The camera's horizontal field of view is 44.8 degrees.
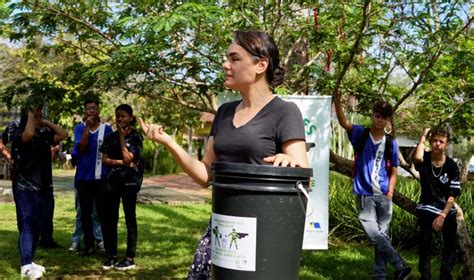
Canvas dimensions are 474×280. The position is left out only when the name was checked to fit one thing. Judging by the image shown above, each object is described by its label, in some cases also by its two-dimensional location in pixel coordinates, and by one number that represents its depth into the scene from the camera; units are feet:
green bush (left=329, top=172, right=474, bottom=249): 24.82
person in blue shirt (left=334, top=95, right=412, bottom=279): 15.80
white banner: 16.57
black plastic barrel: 7.13
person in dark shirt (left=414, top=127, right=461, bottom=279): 16.22
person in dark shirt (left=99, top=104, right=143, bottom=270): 18.45
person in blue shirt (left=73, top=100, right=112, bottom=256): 20.18
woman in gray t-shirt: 7.79
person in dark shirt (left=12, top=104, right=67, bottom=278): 16.75
